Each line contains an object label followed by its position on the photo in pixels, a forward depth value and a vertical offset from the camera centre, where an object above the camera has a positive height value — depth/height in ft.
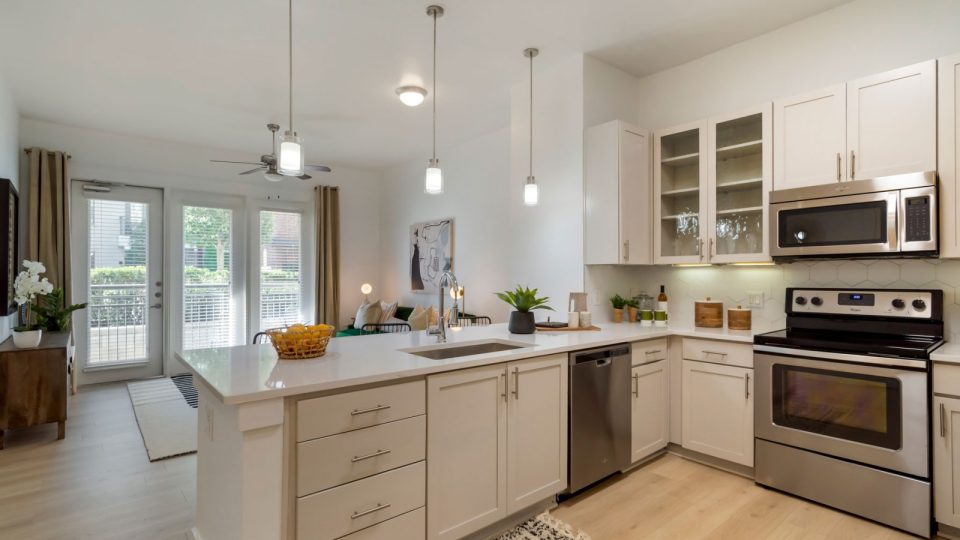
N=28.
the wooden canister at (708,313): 10.46 -0.94
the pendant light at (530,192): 9.86 +1.70
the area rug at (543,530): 7.07 -4.01
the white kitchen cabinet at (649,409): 9.27 -2.84
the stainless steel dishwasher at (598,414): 8.08 -2.58
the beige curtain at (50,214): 15.49 +1.90
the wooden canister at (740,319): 10.05 -1.01
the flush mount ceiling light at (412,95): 12.64 +4.80
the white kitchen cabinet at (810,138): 8.59 +2.57
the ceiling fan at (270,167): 14.75 +3.39
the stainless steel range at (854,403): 7.04 -2.16
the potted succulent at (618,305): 11.37 -0.81
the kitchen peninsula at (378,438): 4.86 -2.08
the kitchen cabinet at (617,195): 10.57 +1.79
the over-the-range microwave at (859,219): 7.56 +0.95
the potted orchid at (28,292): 11.15 -0.55
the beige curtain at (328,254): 21.58 +0.80
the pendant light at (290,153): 6.76 +1.72
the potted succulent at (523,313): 9.27 -0.83
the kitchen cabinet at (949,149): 7.37 +1.98
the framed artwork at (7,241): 11.94 +0.78
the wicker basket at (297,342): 6.29 -0.96
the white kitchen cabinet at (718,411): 8.92 -2.77
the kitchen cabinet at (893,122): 7.64 +2.58
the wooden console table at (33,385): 10.84 -2.73
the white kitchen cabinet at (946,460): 6.78 -2.75
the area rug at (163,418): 10.87 -4.10
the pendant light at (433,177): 8.84 +1.80
